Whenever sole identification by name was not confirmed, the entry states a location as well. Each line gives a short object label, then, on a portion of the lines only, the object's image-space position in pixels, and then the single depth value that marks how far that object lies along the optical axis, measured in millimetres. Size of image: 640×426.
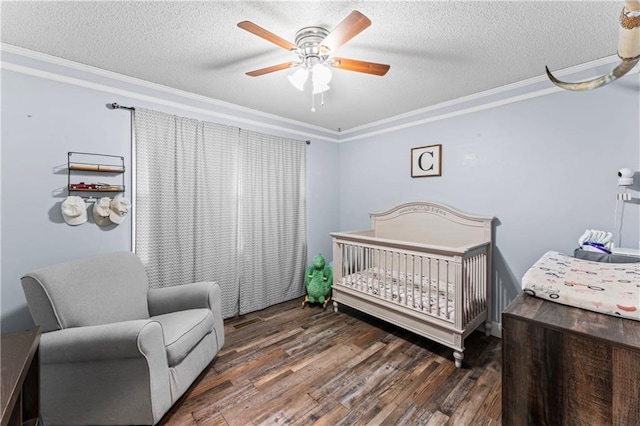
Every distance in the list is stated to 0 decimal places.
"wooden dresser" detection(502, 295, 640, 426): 809
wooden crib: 2066
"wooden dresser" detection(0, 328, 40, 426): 872
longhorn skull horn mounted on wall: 1021
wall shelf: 2002
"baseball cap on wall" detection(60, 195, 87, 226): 1946
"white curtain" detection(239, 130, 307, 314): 2963
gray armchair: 1368
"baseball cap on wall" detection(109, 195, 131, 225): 2145
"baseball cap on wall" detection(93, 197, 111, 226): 2092
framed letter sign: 2848
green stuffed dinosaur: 3119
